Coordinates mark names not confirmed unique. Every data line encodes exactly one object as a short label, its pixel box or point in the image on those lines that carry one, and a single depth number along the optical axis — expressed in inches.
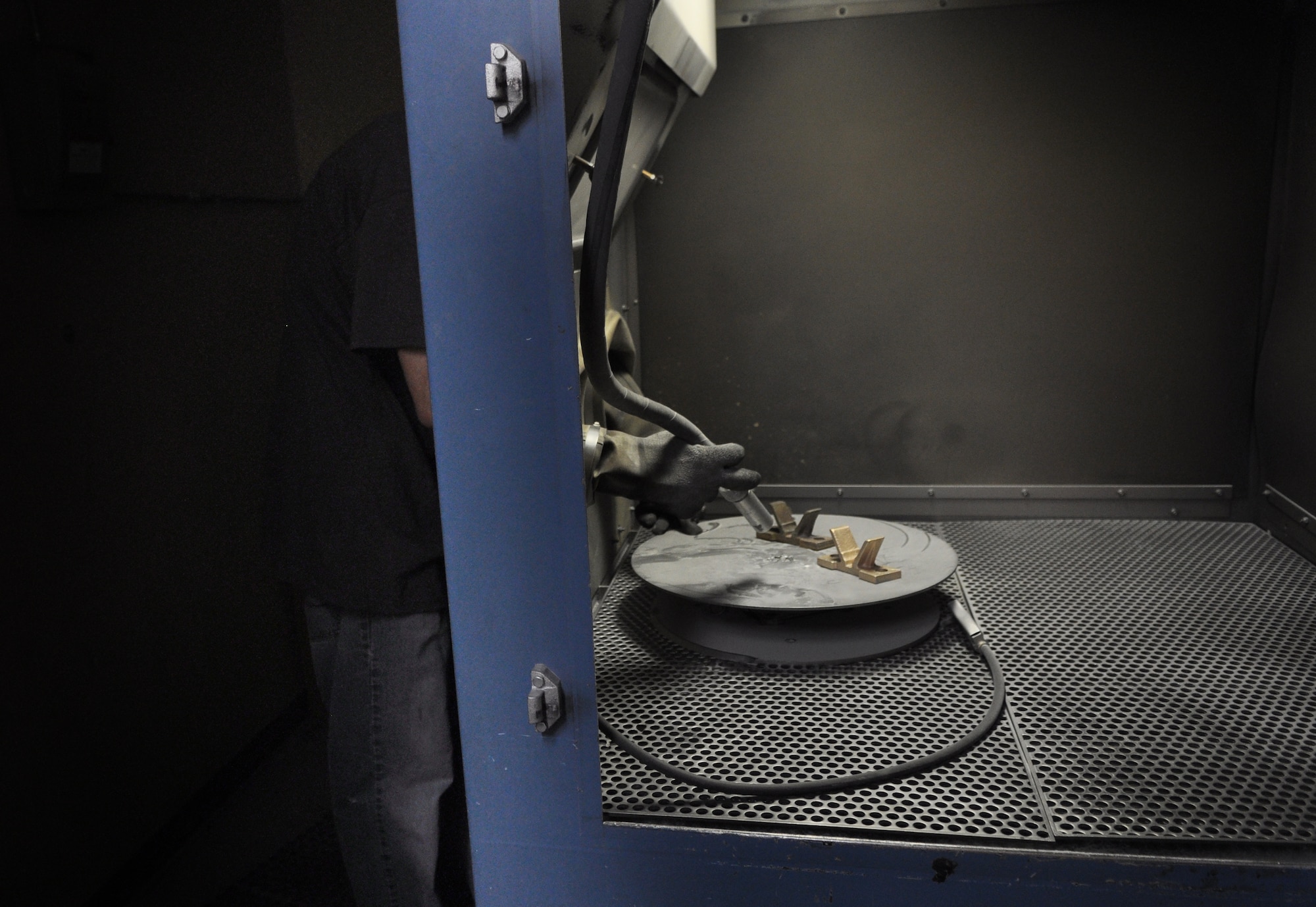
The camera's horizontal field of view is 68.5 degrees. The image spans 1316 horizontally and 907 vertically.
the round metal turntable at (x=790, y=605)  44.6
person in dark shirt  50.0
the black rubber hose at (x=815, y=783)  33.9
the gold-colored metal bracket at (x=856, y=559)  46.9
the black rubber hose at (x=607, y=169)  30.0
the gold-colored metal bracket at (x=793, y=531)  52.0
